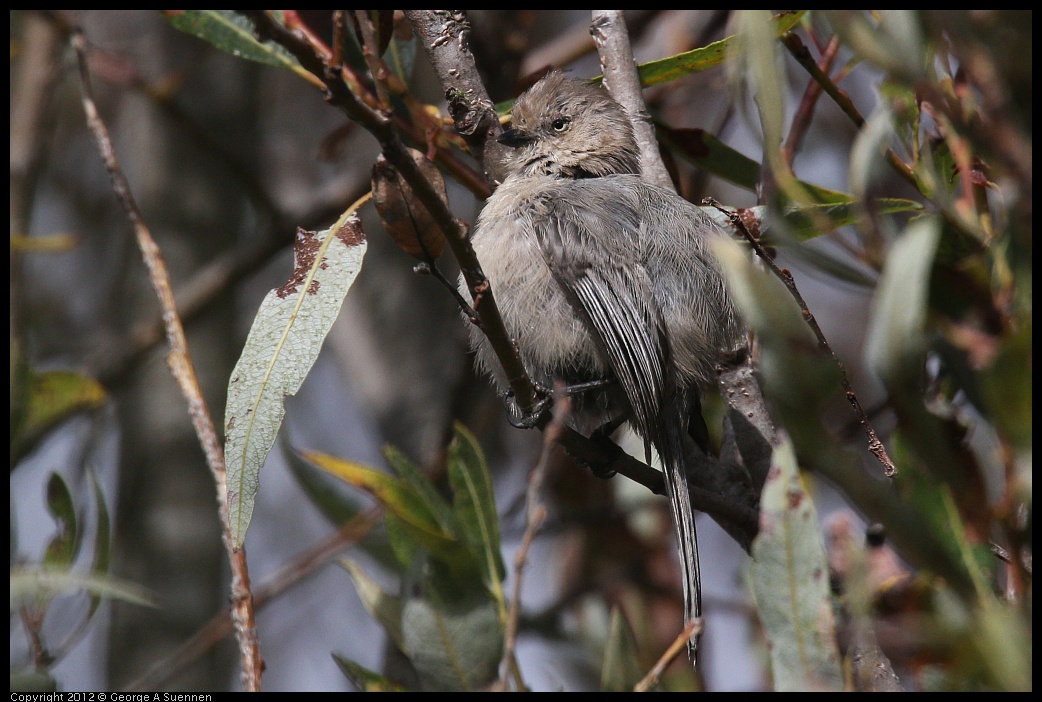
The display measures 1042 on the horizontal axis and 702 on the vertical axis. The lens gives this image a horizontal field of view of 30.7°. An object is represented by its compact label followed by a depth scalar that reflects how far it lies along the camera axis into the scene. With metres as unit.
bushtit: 5.45
